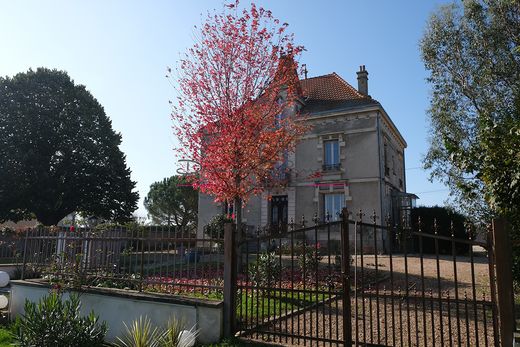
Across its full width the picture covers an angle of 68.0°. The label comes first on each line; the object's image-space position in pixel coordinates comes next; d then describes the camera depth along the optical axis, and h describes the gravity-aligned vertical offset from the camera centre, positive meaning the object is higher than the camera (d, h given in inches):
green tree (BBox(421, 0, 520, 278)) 601.9 +281.2
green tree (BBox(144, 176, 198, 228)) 1669.5 +137.4
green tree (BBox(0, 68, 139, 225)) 1002.1 +217.0
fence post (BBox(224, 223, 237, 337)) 231.1 -26.7
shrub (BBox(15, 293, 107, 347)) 205.2 -51.0
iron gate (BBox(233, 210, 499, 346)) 196.4 -46.7
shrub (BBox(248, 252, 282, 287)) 352.8 -33.0
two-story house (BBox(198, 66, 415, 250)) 796.6 +152.7
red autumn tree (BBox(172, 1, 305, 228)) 434.6 +141.9
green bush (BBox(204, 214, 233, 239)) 711.7 +23.3
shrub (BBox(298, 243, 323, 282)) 405.7 -29.7
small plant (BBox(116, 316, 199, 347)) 202.2 -56.4
